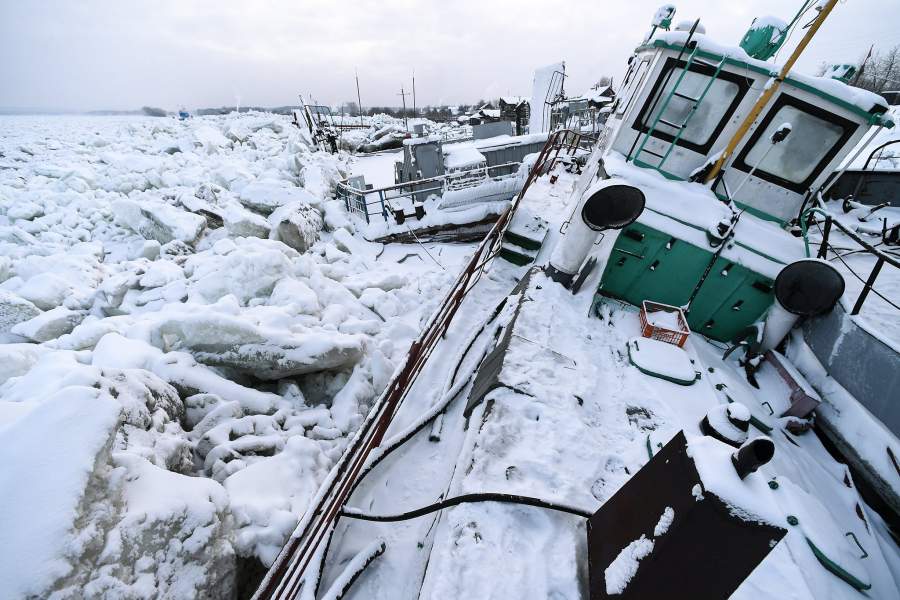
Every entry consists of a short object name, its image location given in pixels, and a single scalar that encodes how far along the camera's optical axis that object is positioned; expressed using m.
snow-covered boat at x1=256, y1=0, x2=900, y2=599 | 1.92
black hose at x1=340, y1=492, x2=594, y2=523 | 2.39
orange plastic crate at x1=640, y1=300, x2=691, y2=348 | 4.40
